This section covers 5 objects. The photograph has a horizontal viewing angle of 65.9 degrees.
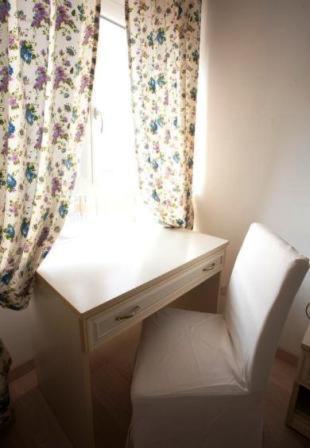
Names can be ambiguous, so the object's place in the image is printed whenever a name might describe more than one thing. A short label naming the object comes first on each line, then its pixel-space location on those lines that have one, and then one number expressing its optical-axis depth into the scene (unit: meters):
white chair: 0.79
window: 1.39
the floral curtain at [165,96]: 1.25
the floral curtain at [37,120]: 0.80
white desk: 0.83
